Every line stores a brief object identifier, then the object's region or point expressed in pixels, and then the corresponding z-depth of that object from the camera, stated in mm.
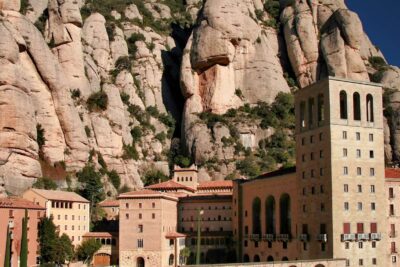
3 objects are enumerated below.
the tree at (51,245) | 77938
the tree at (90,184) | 99438
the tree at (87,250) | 84688
